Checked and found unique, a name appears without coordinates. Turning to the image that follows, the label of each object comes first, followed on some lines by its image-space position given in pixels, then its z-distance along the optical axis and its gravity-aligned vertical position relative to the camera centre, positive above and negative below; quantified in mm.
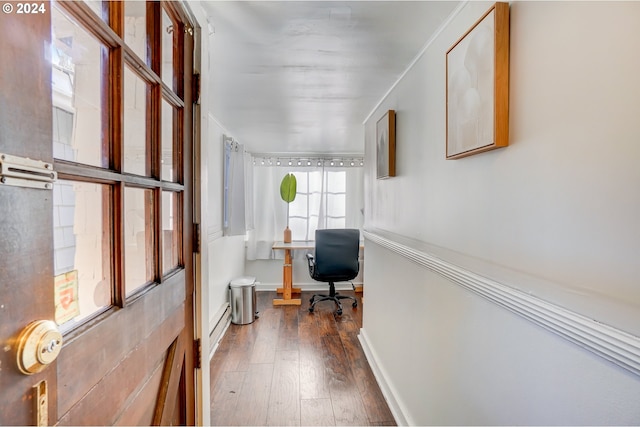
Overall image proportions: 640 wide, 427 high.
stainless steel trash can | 3320 -1068
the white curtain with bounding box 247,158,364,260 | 4504 +69
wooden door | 420 -5
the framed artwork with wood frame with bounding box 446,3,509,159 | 876 +399
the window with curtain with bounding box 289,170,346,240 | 4554 +55
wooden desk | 4043 -920
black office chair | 3656 -602
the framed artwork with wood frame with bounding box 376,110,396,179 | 1908 +422
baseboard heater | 2729 -1206
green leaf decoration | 4359 +288
